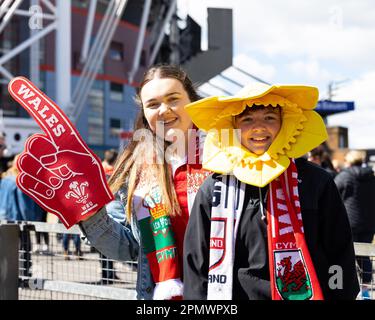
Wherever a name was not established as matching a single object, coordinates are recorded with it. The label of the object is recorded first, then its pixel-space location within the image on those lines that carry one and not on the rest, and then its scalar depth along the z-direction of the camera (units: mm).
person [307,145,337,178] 6912
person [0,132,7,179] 7957
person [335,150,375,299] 6016
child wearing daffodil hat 1863
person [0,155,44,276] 7031
